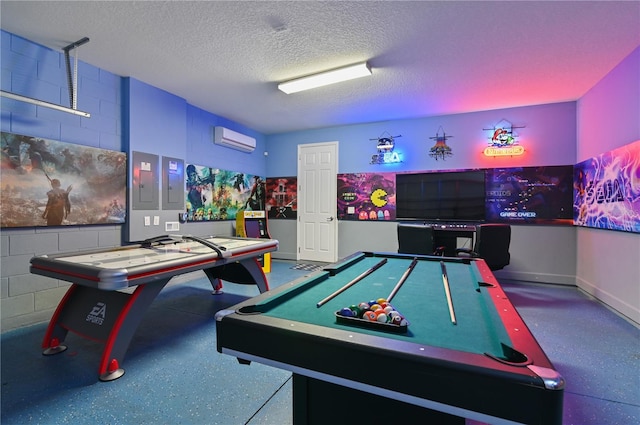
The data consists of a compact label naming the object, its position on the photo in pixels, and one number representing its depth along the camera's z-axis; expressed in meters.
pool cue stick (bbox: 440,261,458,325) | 1.23
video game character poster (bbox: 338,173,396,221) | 5.59
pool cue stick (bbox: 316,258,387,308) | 1.44
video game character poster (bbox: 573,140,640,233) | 2.97
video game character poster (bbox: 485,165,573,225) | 4.54
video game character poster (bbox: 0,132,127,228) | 2.78
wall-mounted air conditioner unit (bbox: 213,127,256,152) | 5.23
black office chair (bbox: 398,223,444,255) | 3.94
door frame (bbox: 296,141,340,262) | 6.06
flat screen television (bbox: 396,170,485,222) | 4.89
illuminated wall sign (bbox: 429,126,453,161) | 5.18
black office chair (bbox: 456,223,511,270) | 3.88
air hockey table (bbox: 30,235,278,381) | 2.02
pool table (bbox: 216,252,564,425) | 0.75
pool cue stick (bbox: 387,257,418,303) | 1.58
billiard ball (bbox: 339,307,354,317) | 1.15
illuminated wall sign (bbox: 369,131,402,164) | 5.53
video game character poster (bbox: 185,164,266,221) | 4.82
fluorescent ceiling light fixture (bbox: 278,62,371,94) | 3.43
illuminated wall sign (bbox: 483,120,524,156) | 4.76
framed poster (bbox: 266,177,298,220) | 6.49
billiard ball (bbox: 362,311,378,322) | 1.11
